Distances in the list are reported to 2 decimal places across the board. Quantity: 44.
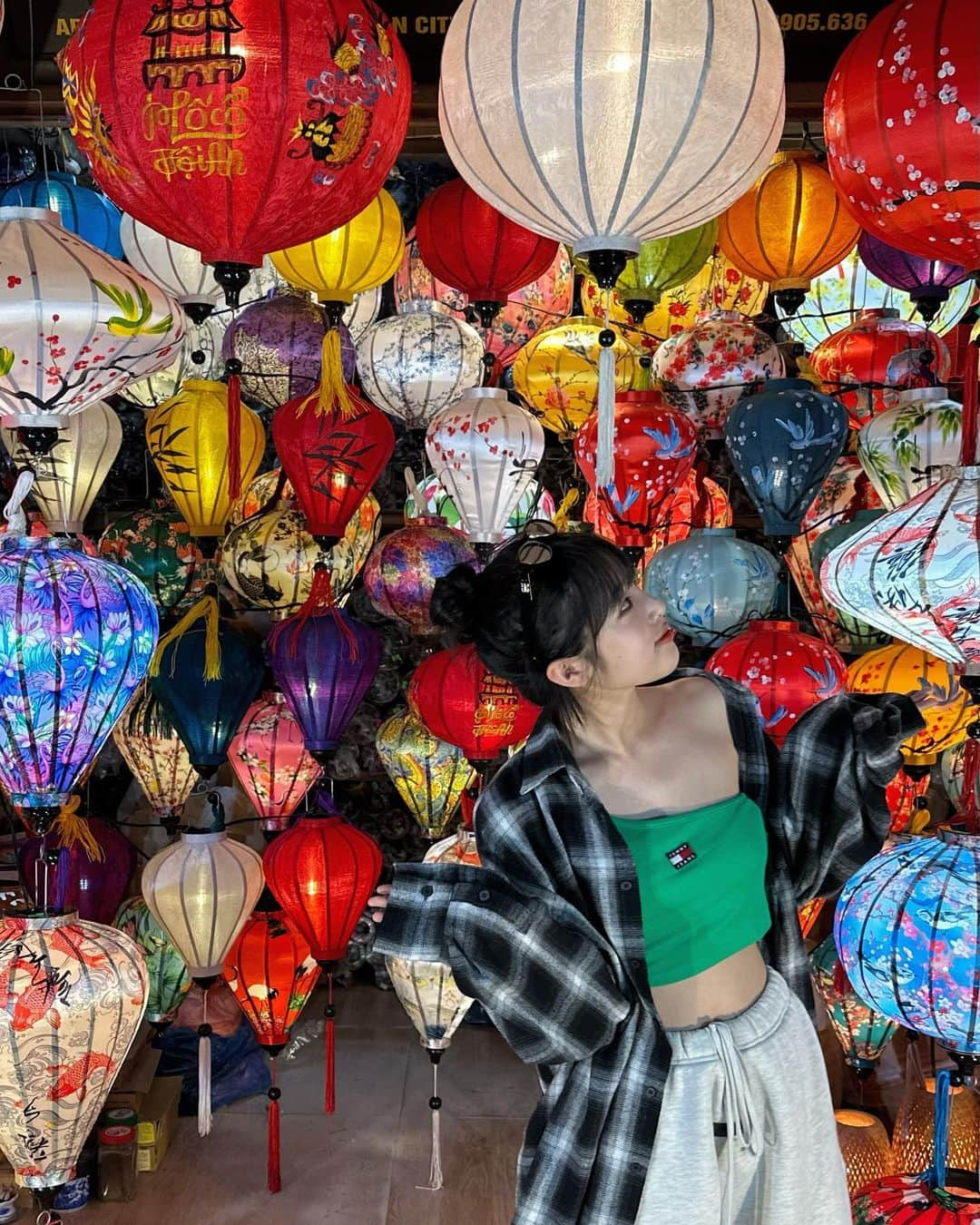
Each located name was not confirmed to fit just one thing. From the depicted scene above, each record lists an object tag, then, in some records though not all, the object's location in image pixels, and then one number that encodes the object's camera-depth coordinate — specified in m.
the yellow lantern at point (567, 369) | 2.43
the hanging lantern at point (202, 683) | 2.34
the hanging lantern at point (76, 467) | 2.36
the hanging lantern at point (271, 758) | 2.58
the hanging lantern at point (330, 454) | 2.19
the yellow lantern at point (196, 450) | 2.37
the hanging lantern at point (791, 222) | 2.12
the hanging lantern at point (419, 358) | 2.47
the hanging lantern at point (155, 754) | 2.57
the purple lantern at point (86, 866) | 2.34
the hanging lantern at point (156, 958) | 2.70
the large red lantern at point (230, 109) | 1.27
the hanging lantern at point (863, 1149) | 2.66
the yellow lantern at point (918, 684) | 2.15
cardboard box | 3.38
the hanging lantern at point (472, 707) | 2.23
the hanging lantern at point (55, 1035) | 1.83
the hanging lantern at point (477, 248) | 2.11
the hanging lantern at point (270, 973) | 2.66
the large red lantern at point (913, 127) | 1.26
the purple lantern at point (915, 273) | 1.86
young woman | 1.25
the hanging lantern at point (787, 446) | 2.05
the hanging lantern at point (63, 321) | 1.58
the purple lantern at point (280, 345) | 2.52
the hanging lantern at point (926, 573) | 1.36
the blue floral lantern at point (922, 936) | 1.54
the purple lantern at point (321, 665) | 2.31
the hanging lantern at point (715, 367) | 2.33
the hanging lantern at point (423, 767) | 2.63
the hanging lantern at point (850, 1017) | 2.38
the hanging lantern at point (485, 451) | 2.24
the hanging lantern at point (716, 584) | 2.21
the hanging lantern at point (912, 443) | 1.92
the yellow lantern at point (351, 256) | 2.13
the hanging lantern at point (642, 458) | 2.05
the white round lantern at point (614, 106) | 1.14
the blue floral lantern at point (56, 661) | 1.71
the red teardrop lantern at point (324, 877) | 2.35
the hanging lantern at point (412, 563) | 2.51
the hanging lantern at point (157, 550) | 2.65
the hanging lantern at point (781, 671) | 2.01
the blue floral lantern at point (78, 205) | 2.22
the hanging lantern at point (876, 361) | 2.24
